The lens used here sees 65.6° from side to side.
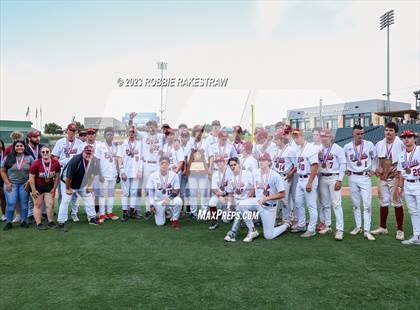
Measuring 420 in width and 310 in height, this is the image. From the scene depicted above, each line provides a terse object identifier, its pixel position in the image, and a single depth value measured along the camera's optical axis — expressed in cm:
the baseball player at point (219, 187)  625
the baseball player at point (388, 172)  572
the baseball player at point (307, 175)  557
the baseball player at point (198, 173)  727
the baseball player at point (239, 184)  584
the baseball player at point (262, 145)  686
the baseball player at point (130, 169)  730
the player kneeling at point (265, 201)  558
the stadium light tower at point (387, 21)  3171
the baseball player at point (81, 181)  627
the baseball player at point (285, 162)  608
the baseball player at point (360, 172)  561
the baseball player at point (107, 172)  701
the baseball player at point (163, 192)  659
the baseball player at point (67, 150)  688
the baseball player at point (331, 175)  557
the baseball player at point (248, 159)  636
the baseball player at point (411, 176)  521
